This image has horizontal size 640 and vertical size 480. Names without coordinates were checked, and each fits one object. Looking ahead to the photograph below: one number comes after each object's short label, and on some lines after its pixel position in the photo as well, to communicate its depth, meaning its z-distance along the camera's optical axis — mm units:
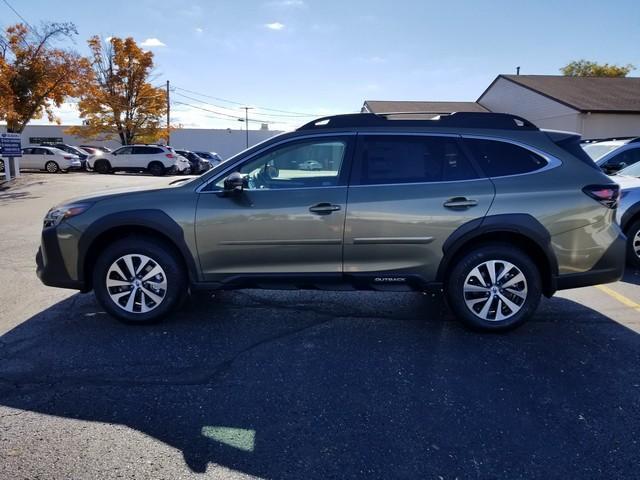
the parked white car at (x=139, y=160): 26281
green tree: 45062
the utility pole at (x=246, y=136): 50344
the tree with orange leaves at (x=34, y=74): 18281
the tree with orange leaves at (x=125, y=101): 33594
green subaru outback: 3980
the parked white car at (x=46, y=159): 25922
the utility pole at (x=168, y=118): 37275
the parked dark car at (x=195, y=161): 30031
